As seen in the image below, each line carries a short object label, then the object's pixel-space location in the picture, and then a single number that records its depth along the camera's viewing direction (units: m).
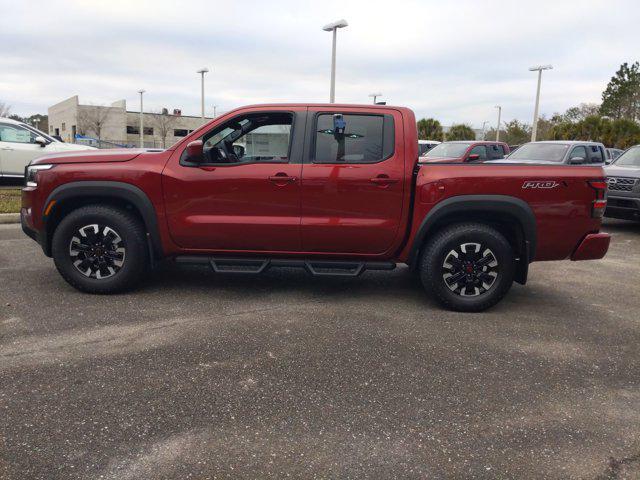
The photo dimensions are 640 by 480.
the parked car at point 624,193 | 9.61
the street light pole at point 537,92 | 31.62
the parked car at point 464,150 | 15.40
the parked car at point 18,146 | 12.59
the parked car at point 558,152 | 11.76
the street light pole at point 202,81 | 34.92
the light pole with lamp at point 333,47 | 20.12
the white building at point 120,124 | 58.56
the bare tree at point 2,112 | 58.12
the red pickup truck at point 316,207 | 4.64
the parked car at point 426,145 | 20.81
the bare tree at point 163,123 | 59.84
